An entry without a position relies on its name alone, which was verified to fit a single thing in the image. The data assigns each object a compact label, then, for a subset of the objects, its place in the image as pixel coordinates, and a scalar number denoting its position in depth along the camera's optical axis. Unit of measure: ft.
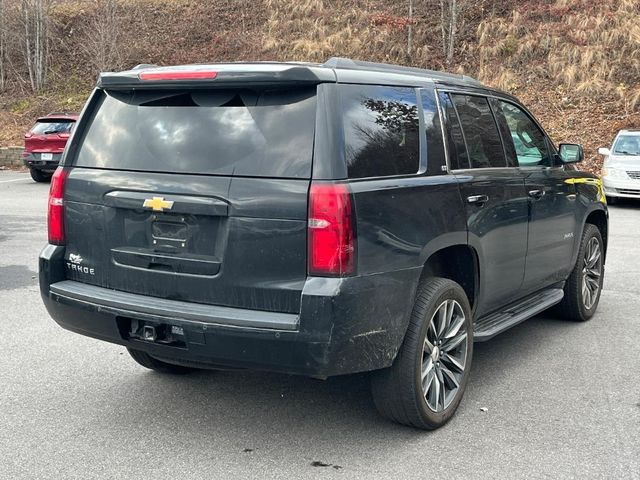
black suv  11.46
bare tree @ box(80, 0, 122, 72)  93.56
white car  48.08
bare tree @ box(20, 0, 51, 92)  95.86
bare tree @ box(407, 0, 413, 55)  85.76
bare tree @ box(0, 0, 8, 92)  96.63
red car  61.00
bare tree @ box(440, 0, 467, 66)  82.89
